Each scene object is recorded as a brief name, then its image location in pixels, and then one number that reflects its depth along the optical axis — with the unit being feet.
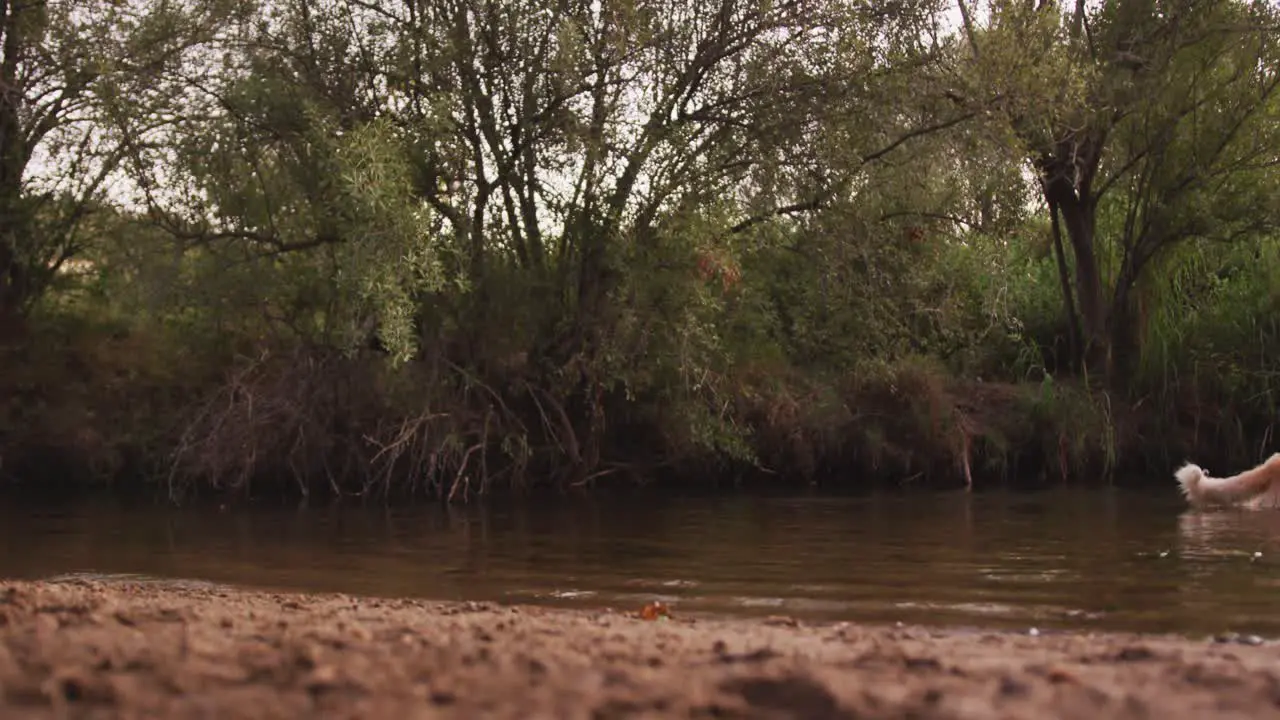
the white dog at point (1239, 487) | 37.50
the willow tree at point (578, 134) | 45.50
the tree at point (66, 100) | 46.44
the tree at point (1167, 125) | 53.72
